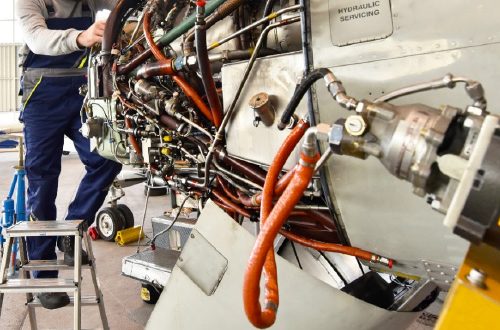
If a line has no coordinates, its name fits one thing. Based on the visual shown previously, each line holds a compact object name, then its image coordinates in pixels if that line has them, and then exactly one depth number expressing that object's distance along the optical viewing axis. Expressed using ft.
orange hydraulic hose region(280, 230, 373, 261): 3.50
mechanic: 8.11
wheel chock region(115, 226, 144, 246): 11.18
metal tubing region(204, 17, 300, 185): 3.84
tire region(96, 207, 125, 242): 11.34
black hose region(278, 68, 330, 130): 2.90
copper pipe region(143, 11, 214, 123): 5.06
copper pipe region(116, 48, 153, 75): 5.94
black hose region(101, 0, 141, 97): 6.57
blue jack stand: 9.40
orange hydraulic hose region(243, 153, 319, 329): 2.53
